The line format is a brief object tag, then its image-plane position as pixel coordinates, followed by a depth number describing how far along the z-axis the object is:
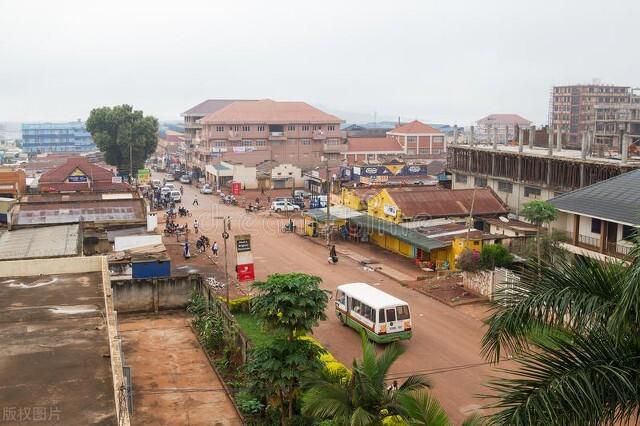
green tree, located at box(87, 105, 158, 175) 68.44
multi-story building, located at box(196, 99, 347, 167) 80.31
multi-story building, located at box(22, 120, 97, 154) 151.00
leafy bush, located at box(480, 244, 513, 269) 26.70
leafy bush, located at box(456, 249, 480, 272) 26.34
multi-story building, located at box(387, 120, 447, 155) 94.31
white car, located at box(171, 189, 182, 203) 60.64
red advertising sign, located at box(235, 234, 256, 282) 25.66
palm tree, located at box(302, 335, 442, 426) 10.49
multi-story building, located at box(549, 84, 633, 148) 108.69
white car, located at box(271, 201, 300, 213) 54.15
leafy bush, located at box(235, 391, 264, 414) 15.20
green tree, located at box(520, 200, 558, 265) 25.73
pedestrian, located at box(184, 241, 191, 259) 35.83
